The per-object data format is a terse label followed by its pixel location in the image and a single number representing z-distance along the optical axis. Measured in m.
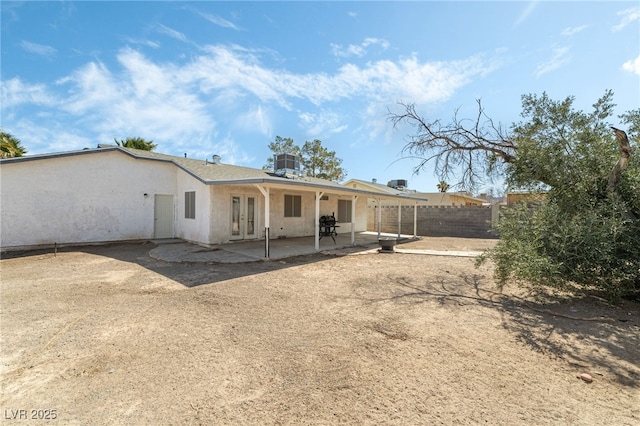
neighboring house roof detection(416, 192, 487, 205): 27.55
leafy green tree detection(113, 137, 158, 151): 15.92
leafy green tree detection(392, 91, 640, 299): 4.51
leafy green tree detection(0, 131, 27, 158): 11.22
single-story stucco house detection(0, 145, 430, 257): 9.28
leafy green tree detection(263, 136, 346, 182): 28.08
